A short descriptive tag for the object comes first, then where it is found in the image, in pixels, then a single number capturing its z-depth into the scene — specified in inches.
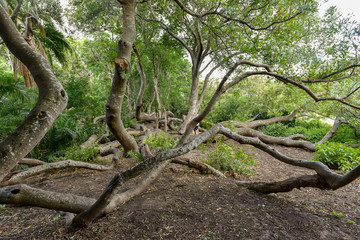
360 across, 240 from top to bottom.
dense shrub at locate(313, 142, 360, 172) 204.3
